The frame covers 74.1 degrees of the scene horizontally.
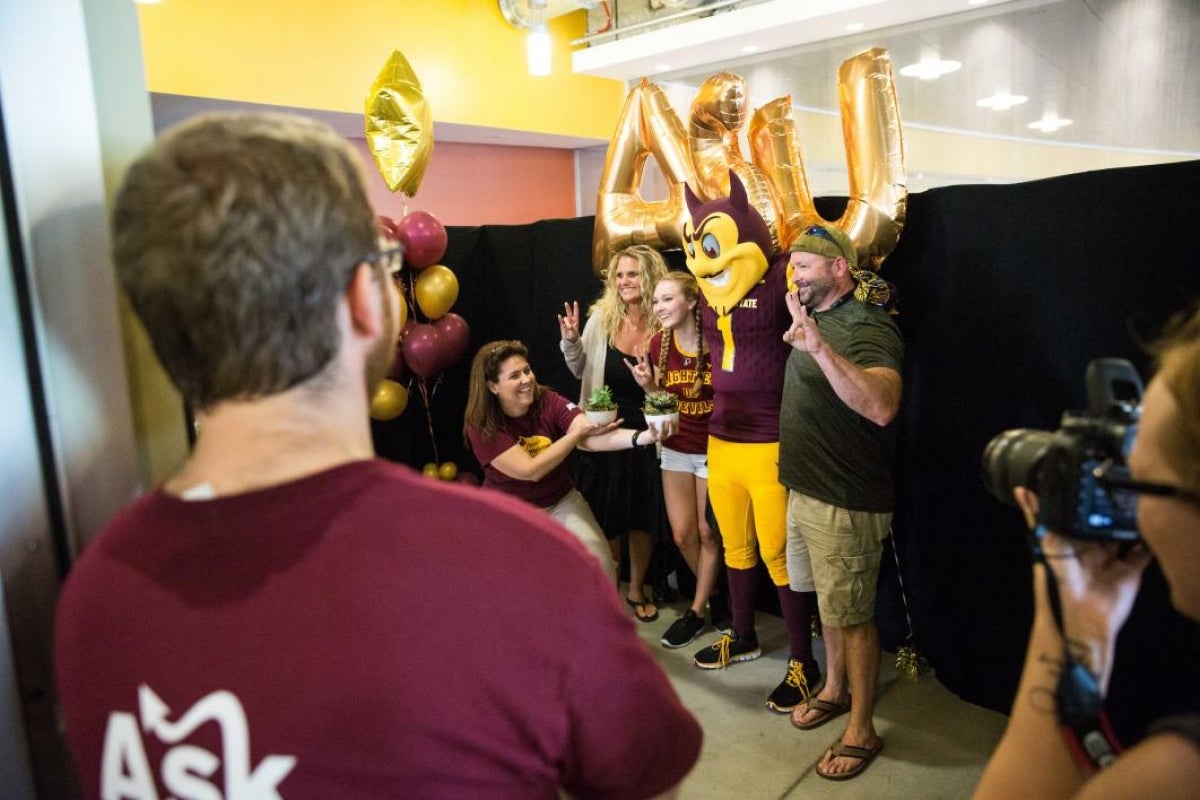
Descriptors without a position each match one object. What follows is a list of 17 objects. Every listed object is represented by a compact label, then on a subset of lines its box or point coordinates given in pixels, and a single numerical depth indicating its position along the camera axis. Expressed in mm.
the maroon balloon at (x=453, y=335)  3693
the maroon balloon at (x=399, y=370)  3723
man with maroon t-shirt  602
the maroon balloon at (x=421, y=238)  3463
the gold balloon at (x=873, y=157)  2432
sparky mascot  2553
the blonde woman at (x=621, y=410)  3131
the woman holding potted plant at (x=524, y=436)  2660
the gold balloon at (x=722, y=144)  2807
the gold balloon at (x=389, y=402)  3705
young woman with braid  2863
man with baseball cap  2225
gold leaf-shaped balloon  3350
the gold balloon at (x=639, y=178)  3148
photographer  642
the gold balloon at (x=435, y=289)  3580
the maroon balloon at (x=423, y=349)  3605
